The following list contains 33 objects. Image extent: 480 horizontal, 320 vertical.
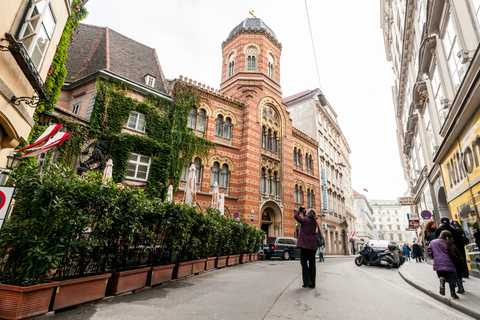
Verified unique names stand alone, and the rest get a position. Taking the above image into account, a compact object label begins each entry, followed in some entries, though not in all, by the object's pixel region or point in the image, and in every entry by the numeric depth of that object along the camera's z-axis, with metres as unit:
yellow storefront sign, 7.91
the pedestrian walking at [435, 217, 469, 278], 7.08
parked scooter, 13.70
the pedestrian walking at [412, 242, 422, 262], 19.45
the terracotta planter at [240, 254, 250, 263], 13.17
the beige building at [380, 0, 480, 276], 7.89
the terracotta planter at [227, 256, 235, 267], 11.50
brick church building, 22.05
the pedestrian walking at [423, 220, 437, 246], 9.38
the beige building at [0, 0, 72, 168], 6.53
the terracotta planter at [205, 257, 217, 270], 9.47
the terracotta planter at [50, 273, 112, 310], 4.10
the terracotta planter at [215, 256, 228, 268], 10.35
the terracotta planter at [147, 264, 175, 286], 6.17
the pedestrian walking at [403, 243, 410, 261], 23.34
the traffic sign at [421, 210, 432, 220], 13.32
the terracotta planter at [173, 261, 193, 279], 7.37
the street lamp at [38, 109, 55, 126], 8.85
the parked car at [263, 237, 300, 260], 18.72
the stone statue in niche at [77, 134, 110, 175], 14.90
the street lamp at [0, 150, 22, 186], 9.11
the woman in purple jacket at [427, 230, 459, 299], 5.74
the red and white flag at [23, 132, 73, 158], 8.74
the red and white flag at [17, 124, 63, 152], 8.94
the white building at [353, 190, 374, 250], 71.69
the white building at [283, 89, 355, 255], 34.22
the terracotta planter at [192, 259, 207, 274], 8.33
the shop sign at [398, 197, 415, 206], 23.39
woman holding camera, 6.47
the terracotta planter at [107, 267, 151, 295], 5.17
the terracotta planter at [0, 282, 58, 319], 3.57
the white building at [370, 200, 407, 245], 94.25
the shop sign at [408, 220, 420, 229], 15.17
